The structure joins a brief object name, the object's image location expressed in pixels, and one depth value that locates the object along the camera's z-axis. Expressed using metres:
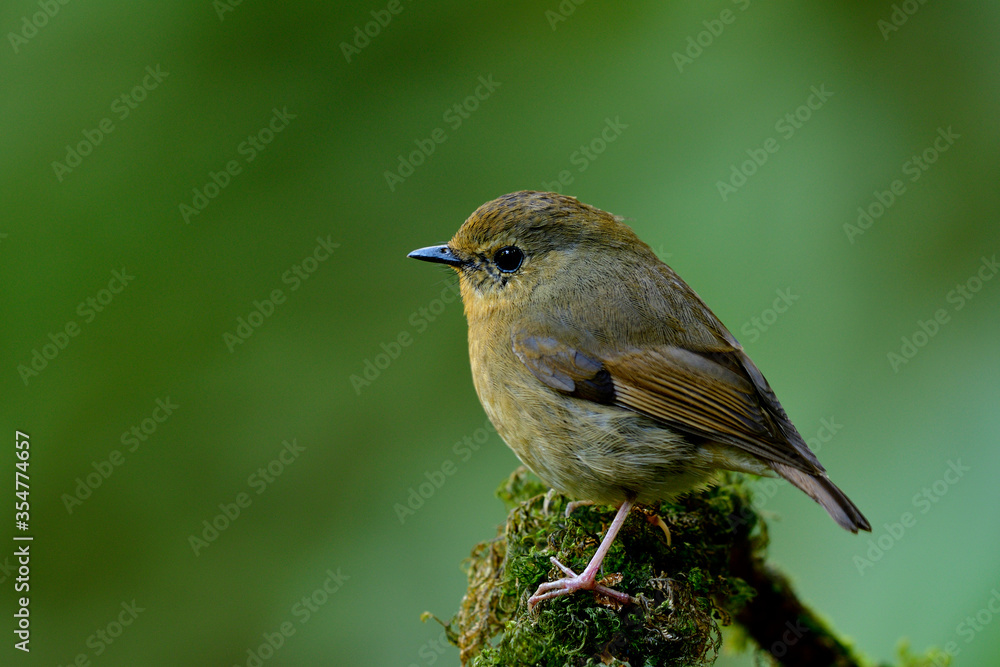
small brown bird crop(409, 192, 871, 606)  5.30
